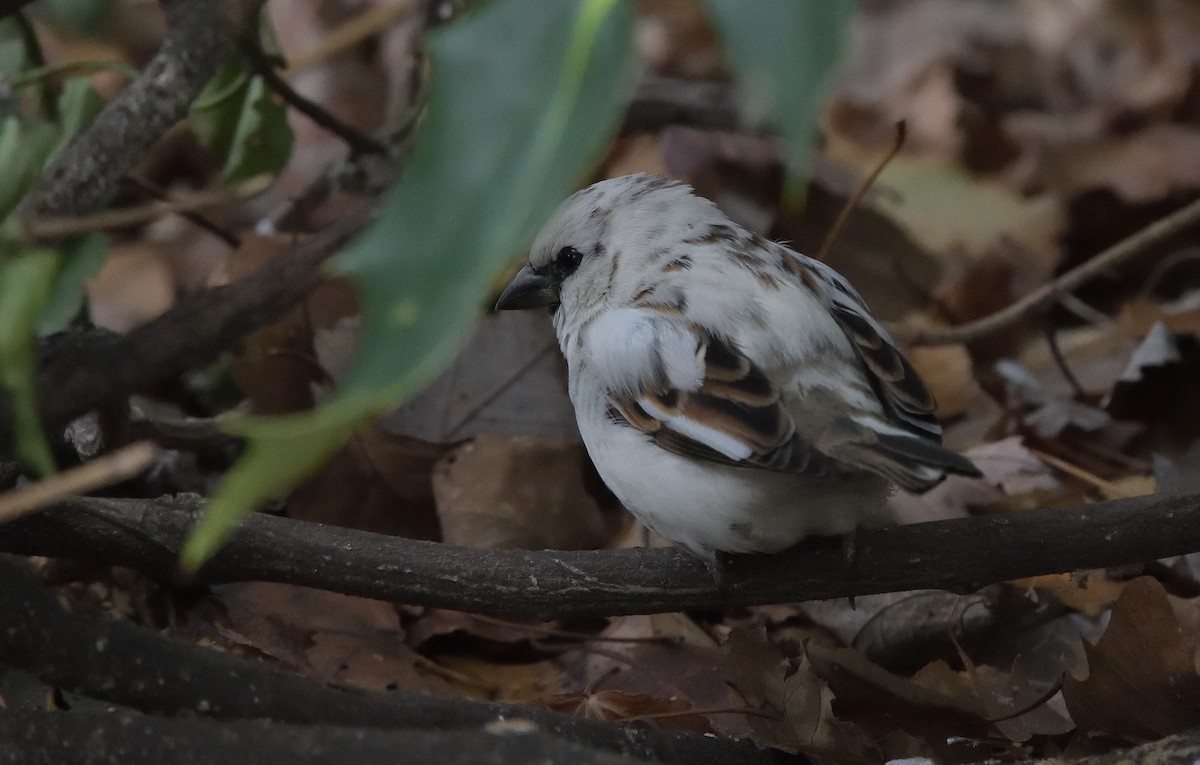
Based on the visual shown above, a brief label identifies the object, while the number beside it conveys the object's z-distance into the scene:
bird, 5.27
